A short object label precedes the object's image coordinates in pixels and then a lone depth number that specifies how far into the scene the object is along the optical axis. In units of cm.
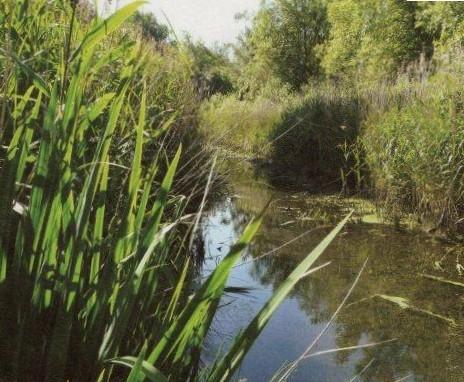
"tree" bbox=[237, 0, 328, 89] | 2645
